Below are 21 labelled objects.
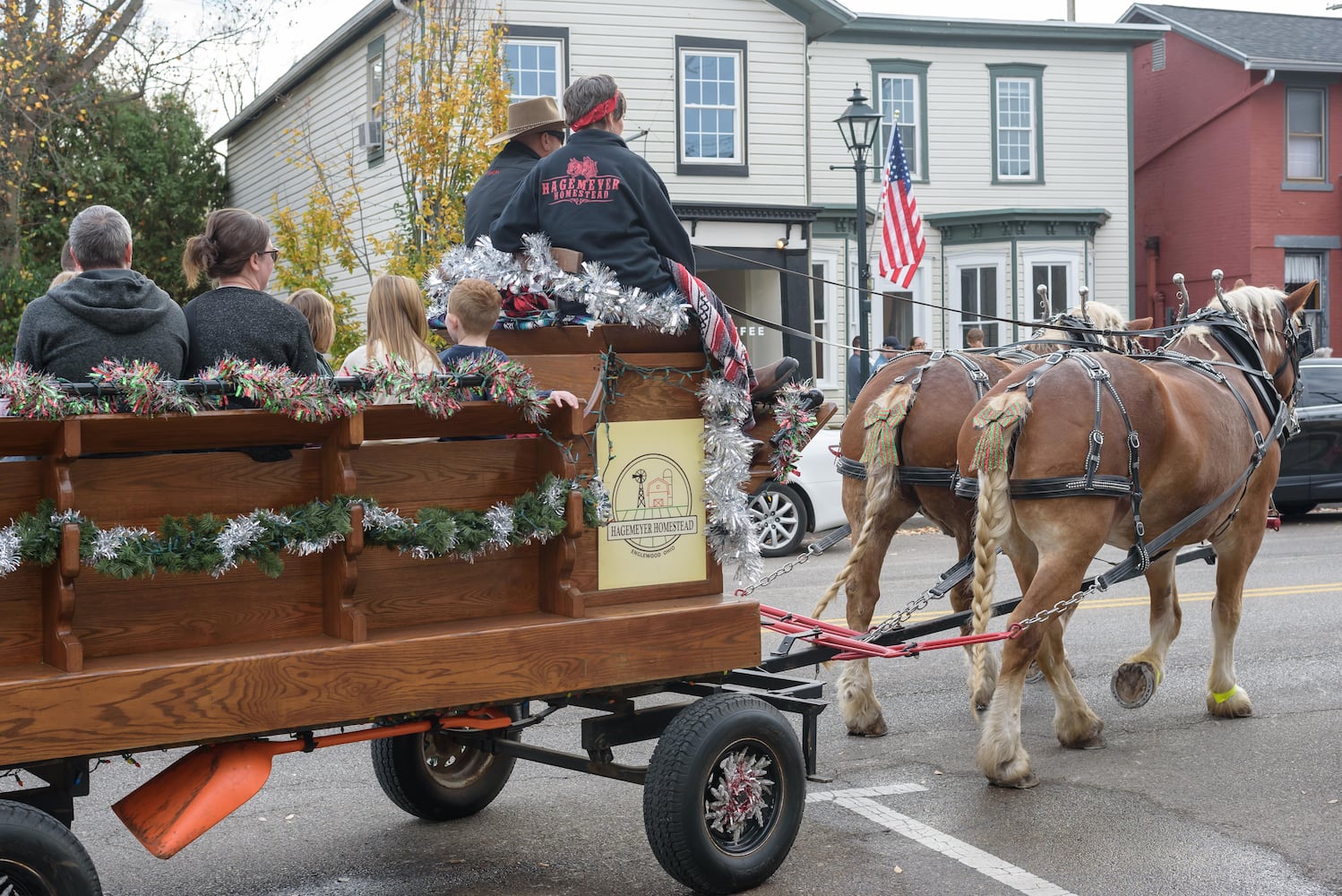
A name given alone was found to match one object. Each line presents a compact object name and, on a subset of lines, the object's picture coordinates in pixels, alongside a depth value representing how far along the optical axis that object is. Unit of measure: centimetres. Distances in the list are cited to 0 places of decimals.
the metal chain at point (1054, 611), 577
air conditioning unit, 1962
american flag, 1628
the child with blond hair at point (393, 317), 562
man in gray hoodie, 383
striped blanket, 458
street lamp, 1565
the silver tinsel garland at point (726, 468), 463
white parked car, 1233
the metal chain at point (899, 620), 569
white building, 1992
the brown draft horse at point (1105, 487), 583
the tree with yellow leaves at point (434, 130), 1498
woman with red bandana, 452
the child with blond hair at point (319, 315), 664
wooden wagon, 344
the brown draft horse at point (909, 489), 661
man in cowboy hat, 507
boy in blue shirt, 436
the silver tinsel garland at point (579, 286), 443
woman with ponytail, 407
